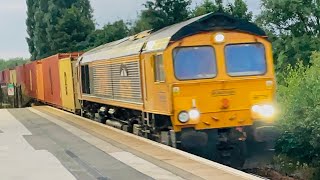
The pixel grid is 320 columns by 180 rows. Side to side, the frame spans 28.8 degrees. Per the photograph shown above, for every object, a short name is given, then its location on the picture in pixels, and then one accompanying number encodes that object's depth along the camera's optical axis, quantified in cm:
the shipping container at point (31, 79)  4232
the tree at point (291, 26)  4119
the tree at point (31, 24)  7007
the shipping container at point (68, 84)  2789
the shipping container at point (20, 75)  4878
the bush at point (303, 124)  1892
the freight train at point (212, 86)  1312
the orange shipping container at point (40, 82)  3922
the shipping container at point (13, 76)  5409
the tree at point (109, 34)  5253
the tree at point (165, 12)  4700
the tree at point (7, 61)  11578
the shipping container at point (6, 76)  5939
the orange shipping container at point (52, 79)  3202
